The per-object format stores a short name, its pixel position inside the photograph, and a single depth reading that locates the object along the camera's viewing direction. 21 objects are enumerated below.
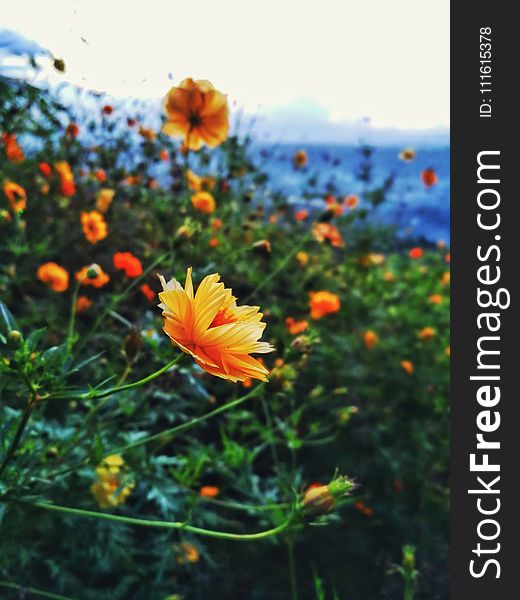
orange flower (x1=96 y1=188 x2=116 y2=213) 0.58
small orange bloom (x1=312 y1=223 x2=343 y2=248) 0.54
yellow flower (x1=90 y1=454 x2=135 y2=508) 0.38
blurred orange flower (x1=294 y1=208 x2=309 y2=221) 0.86
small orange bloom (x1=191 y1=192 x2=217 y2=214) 0.53
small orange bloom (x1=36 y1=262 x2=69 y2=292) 0.49
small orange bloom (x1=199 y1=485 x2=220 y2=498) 0.46
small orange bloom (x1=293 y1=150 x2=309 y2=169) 1.01
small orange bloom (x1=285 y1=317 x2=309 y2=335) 0.50
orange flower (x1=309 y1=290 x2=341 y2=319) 0.55
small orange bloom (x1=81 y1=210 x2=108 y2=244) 0.50
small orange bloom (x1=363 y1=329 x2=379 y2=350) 0.67
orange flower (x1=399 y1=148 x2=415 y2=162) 1.00
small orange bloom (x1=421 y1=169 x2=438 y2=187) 0.98
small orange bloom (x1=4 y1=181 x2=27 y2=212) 0.48
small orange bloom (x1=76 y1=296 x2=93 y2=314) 0.48
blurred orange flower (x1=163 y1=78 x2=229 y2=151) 0.48
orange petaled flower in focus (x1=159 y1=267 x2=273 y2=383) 0.21
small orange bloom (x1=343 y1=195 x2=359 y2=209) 0.95
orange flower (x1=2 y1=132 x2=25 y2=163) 0.53
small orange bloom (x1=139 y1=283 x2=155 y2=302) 0.44
